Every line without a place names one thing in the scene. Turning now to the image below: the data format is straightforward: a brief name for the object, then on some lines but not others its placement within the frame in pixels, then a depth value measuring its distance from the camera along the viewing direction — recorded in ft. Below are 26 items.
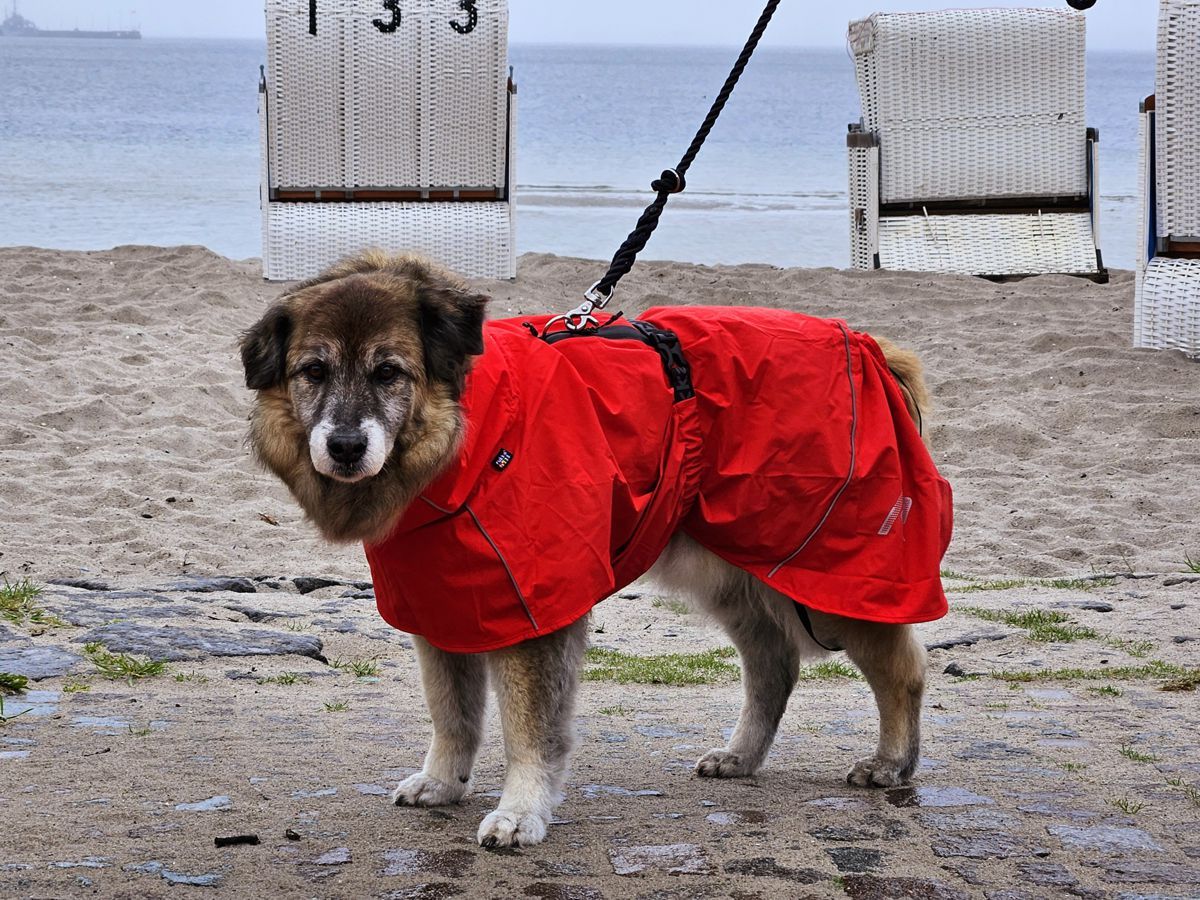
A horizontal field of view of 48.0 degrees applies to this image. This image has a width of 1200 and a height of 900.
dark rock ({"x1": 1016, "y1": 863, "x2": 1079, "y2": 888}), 10.24
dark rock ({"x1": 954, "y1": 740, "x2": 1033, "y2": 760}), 13.70
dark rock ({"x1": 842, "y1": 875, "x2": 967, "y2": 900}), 9.95
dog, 10.96
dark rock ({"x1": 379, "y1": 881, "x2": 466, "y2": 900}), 9.93
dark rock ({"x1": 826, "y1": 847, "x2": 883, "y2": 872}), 10.51
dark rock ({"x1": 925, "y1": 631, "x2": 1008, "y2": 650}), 18.47
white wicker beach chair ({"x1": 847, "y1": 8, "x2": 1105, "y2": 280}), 43.39
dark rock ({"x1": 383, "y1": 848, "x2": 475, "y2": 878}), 10.51
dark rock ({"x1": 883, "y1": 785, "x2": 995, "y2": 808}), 12.25
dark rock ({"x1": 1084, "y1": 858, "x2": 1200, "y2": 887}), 10.22
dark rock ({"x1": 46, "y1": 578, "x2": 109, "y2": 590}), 19.61
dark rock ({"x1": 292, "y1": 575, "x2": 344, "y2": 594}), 20.88
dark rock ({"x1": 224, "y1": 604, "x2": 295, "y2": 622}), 18.76
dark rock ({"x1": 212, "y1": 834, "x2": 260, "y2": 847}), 10.77
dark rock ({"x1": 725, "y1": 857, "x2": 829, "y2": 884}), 10.26
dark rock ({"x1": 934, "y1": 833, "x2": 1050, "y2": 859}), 10.83
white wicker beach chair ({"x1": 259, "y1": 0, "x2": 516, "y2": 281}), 39.65
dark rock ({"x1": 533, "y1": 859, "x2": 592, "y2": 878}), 10.50
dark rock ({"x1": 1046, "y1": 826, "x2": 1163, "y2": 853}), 10.94
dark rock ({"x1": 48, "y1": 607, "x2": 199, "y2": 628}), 17.71
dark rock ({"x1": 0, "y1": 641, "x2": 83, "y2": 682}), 15.44
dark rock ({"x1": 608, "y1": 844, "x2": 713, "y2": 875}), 10.48
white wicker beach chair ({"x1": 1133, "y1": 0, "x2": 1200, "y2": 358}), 32.12
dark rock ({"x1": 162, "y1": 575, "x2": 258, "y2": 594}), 19.95
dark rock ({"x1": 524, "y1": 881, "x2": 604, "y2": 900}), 10.03
